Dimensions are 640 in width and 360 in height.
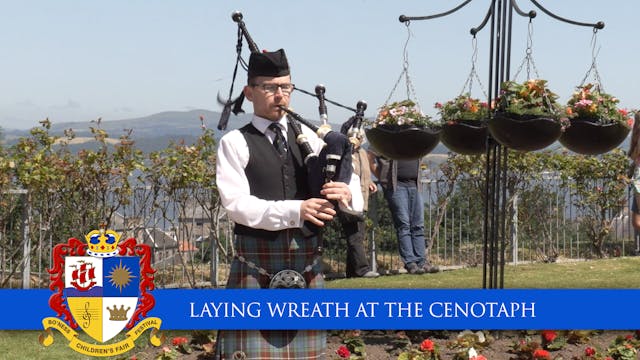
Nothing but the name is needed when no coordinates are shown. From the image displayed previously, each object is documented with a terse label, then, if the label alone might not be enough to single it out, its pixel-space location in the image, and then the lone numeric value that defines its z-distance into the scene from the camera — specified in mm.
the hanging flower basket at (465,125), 6121
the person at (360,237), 9953
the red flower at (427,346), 6000
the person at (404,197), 10570
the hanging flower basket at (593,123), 5922
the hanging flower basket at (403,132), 5840
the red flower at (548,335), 6371
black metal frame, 5965
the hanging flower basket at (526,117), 5551
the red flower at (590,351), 6090
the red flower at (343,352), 6027
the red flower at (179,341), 6367
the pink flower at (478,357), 5812
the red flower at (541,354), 5945
